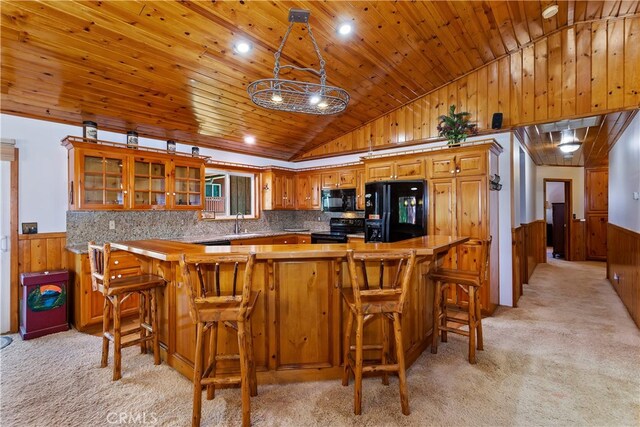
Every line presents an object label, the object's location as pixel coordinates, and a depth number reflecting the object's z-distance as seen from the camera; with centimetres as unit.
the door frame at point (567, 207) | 814
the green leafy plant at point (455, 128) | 417
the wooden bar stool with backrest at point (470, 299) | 276
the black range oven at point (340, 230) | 540
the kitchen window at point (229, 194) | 559
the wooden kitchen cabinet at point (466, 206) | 392
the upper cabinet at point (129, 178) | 366
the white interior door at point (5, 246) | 339
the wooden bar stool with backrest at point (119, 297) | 248
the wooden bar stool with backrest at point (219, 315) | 191
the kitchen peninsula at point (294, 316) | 239
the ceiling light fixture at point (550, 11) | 336
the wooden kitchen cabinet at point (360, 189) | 550
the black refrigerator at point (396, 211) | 438
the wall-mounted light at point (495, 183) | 394
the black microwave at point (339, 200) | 565
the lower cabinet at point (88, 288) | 348
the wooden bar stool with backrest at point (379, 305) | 203
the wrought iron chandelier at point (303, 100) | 224
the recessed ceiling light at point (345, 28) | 315
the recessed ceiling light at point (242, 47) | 314
